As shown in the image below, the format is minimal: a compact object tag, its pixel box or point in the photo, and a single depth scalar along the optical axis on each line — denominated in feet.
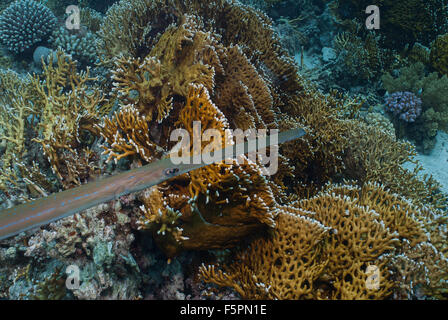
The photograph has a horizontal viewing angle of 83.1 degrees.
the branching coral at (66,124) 11.08
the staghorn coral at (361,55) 24.09
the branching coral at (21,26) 22.21
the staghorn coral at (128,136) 10.27
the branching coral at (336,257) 8.64
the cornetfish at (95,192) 6.82
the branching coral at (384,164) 14.57
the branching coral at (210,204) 8.93
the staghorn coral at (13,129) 11.51
